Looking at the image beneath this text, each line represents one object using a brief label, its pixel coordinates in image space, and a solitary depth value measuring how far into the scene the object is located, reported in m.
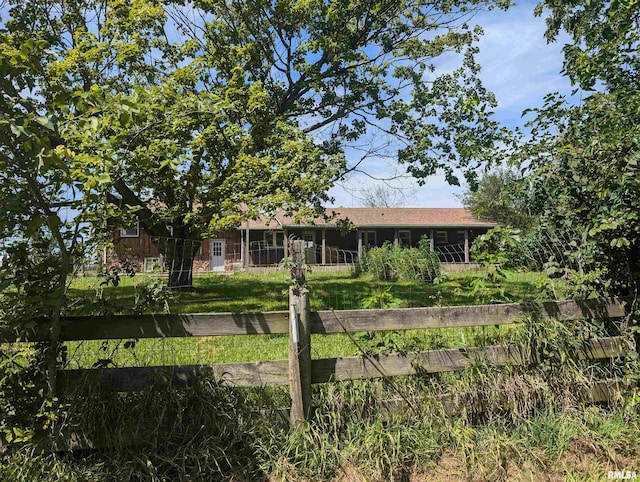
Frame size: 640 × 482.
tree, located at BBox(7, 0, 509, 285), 11.90
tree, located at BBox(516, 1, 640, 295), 3.87
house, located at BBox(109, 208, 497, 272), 27.17
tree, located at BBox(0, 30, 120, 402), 2.36
